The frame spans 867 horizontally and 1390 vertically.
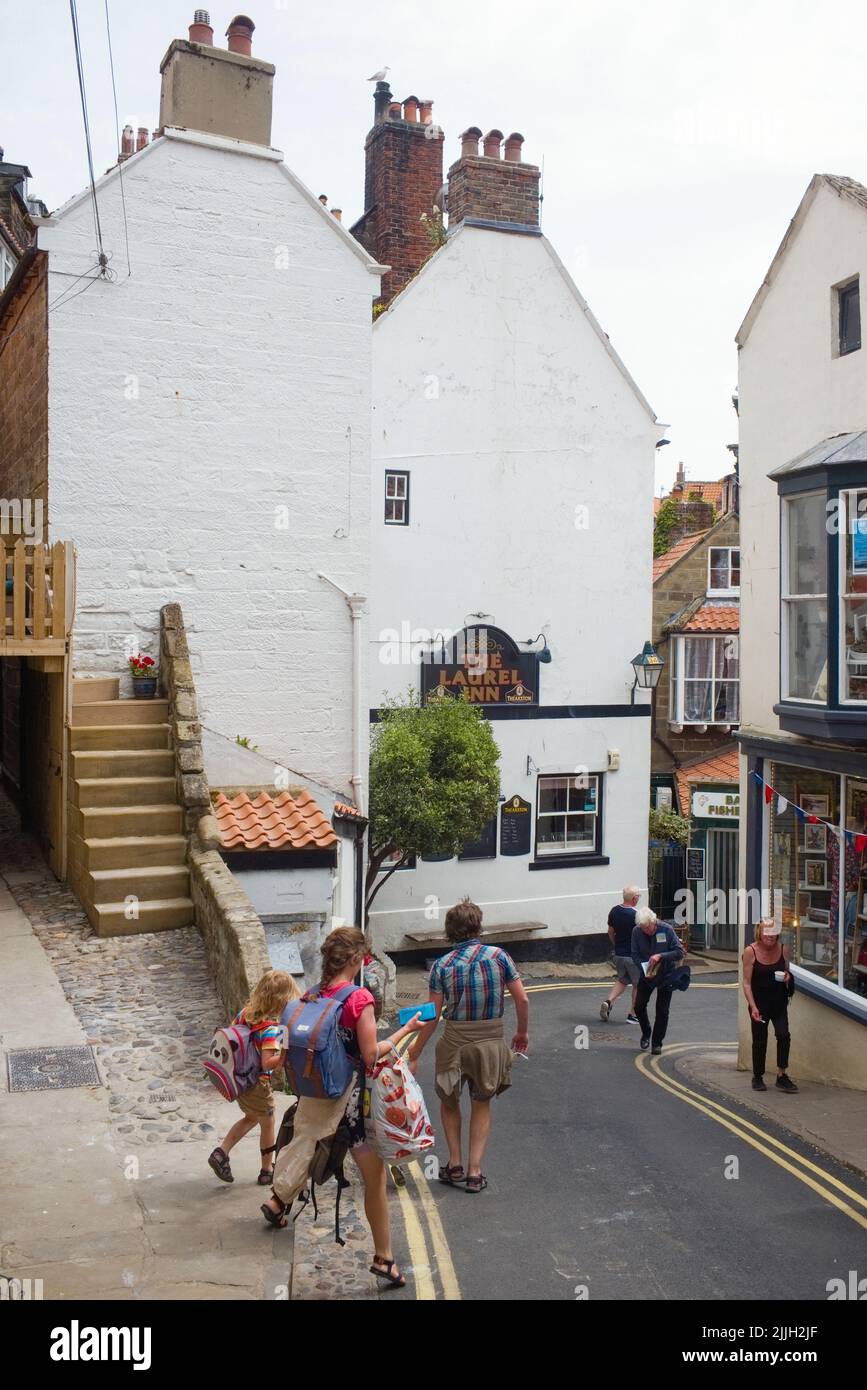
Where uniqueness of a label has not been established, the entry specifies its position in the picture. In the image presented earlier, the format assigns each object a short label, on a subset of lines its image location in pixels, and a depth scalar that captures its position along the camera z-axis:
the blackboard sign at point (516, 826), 19.38
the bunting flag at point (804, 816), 11.56
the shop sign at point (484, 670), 18.81
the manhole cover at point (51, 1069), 7.14
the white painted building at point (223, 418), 12.89
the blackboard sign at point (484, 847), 19.14
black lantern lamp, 19.66
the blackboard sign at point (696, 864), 24.42
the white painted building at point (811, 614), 11.07
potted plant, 12.43
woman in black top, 11.12
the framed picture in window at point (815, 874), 12.29
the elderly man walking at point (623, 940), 15.22
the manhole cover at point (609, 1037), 14.40
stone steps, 9.79
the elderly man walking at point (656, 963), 12.73
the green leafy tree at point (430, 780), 16.06
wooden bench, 18.59
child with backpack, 6.02
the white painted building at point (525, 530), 18.52
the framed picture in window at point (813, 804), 12.20
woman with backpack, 5.39
